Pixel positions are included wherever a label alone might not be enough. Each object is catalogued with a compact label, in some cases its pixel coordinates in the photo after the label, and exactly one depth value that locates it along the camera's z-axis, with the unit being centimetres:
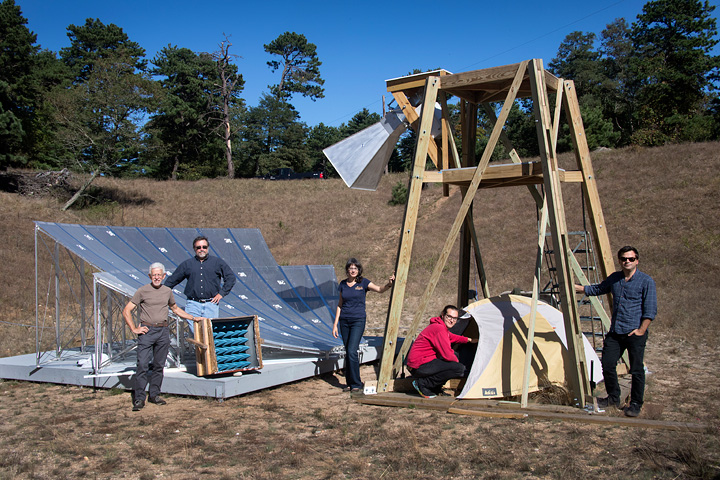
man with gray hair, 595
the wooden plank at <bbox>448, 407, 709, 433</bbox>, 467
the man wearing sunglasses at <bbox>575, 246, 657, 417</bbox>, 525
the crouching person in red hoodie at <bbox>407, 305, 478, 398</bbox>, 606
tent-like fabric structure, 600
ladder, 841
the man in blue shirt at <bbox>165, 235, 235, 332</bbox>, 653
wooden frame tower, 575
